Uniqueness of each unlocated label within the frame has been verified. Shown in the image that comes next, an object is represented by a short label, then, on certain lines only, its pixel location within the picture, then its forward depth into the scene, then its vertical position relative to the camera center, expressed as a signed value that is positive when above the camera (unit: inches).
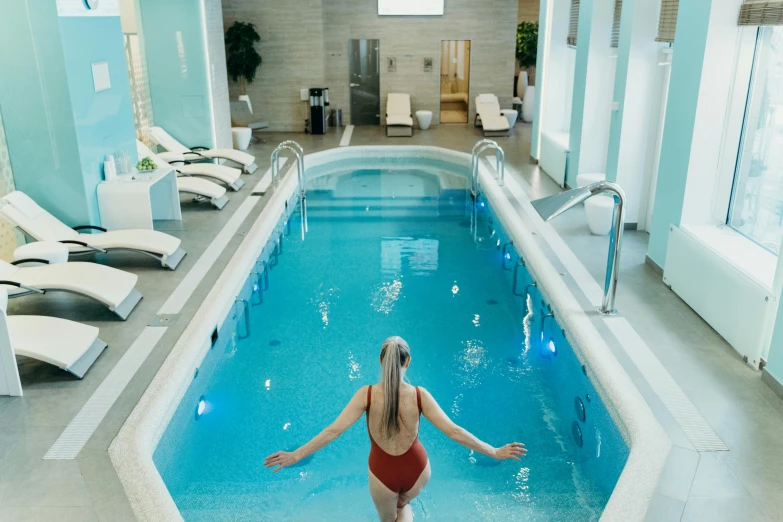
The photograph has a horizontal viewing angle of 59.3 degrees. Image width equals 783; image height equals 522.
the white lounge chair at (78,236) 283.1 -79.3
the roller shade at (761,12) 213.3 +7.3
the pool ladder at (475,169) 437.8 -86.7
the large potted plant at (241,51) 635.5 -11.0
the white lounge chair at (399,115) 641.6 -70.6
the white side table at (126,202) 323.6 -73.2
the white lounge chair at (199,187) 383.2 -79.5
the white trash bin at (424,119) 677.9 -76.6
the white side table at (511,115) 676.7 -73.1
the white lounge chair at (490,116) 637.9 -71.2
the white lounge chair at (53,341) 196.4 -85.1
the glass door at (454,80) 707.4 -43.1
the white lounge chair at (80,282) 232.8 -80.4
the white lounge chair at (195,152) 463.8 -74.3
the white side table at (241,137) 571.2 -77.9
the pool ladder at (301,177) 448.8 -87.9
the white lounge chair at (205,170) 419.5 -77.3
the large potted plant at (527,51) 730.8 -14.1
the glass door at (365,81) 691.4 -41.7
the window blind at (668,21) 302.7 +6.7
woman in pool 128.3 -72.2
